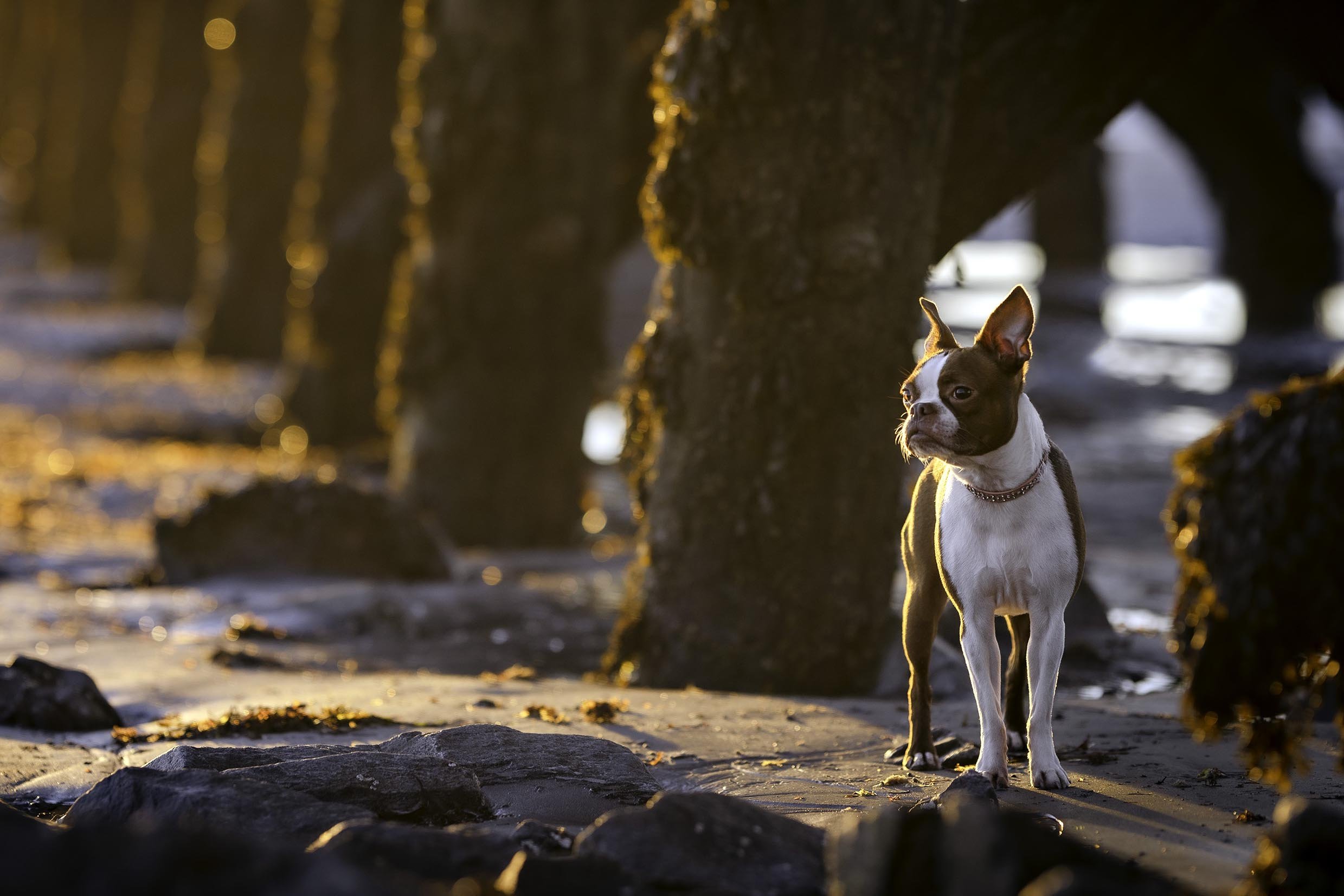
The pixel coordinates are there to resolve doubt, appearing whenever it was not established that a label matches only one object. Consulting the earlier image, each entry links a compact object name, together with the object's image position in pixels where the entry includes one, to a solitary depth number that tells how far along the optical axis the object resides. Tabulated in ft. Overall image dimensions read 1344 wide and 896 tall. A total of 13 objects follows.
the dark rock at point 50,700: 39.27
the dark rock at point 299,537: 63.16
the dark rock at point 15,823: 20.43
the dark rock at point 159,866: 19.17
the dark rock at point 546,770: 31.50
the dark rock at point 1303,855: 22.25
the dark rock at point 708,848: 24.90
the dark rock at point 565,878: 23.32
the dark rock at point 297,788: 27.73
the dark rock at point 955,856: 21.44
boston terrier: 30.14
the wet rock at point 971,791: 27.91
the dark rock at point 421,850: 23.99
